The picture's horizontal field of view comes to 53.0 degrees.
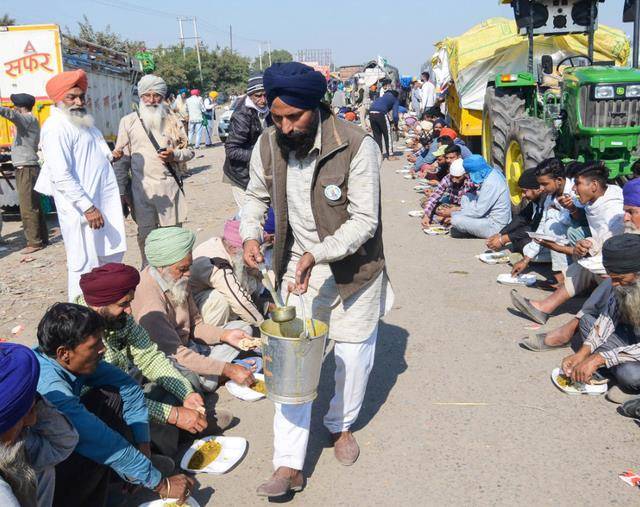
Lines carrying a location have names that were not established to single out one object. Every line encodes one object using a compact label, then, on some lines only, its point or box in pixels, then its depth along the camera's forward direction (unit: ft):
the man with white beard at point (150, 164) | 18.76
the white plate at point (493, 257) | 22.35
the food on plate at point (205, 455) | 11.24
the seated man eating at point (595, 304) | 13.85
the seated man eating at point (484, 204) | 24.67
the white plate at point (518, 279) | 19.67
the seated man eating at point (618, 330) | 11.81
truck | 34.04
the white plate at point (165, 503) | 9.93
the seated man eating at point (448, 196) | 26.45
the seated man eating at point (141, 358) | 10.62
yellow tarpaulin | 38.47
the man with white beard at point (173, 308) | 12.57
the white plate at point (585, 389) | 12.86
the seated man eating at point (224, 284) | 15.23
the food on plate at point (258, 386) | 13.83
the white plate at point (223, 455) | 11.10
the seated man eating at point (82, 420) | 8.84
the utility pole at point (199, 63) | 176.09
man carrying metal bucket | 9.35
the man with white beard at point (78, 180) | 15.48
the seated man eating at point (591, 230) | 15.97
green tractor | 23.62
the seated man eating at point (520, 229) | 21.42
